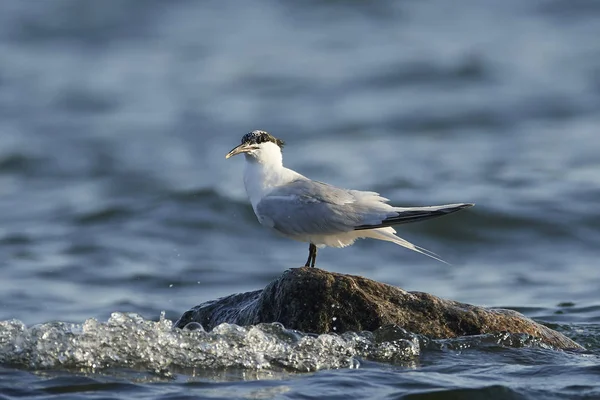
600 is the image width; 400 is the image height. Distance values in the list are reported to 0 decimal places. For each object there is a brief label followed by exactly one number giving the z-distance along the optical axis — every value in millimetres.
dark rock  11383
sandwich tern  11812
